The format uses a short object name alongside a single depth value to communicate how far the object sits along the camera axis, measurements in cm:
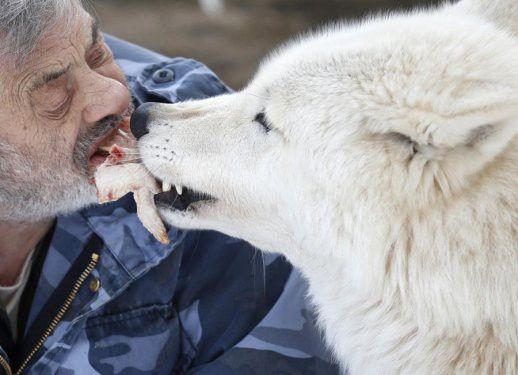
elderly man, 339
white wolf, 321
